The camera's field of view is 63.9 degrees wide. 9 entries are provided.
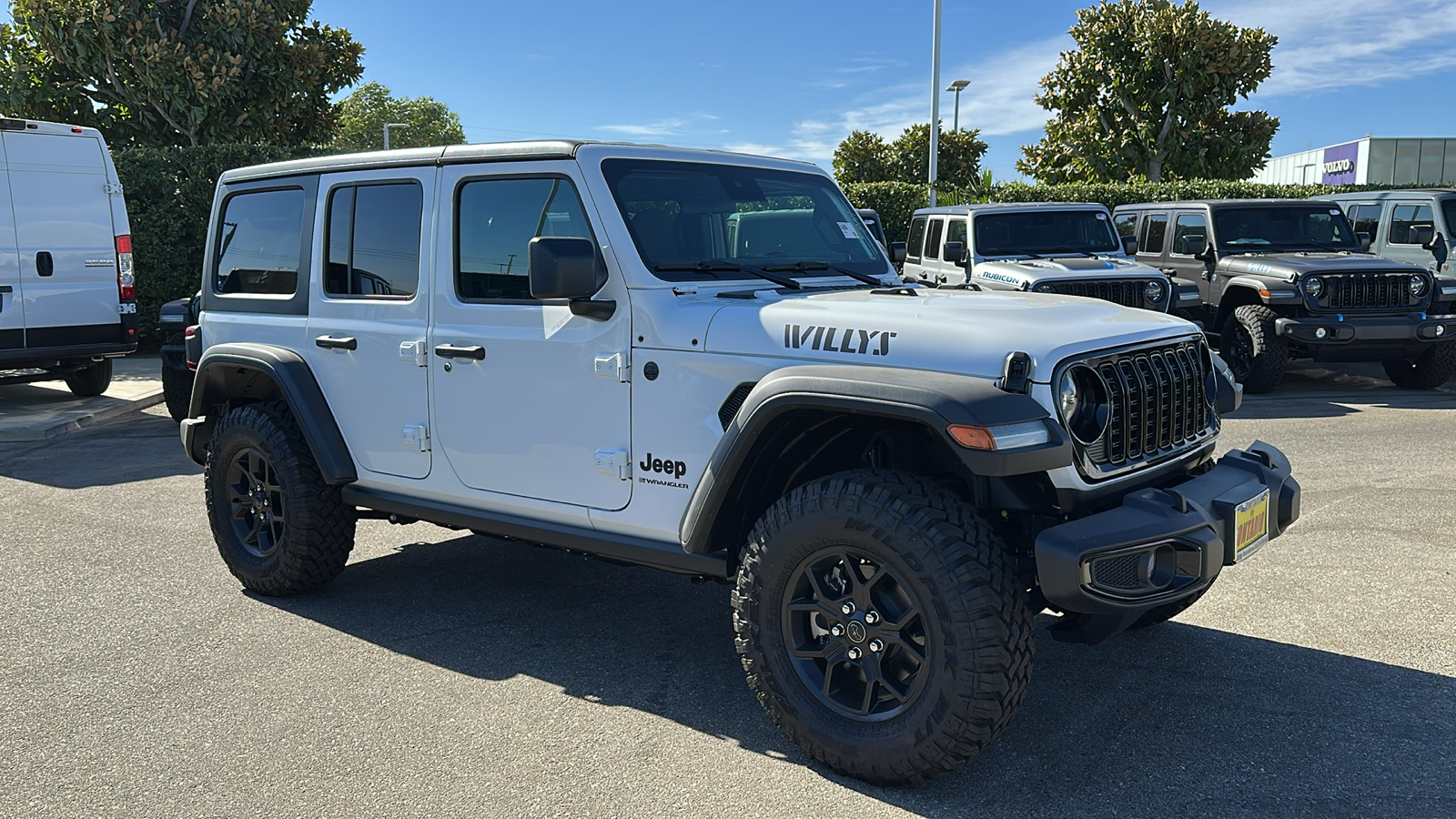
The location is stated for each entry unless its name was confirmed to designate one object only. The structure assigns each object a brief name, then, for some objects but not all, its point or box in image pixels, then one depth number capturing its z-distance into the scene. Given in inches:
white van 416.8
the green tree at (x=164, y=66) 700.7
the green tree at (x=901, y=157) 1513.3
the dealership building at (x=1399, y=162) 1951.3
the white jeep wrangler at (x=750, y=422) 126.4
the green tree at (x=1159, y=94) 947.3
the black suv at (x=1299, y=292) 425.4
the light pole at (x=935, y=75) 967.0
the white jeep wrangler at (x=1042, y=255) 421.1
